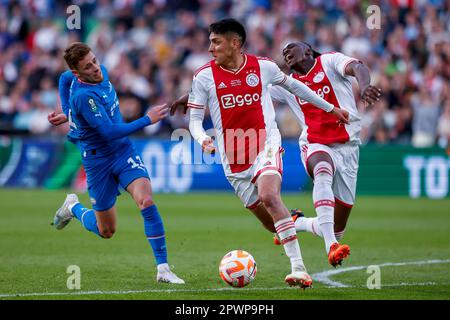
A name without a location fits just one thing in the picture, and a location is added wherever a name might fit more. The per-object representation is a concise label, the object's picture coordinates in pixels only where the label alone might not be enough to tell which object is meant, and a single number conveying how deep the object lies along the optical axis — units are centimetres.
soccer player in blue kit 1786
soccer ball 1702
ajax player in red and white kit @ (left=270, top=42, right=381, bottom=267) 1956
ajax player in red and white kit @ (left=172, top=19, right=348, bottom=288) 1798
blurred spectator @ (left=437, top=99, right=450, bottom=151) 4109
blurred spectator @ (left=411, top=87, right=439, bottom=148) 4191
